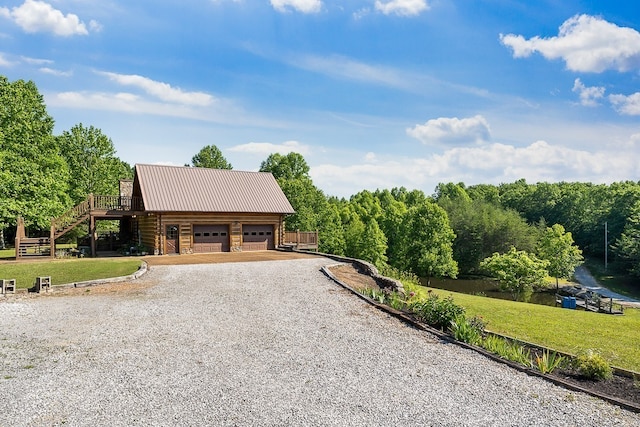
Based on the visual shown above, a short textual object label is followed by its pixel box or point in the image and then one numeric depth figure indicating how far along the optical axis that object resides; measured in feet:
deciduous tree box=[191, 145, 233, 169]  194.39
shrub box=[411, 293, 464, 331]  33.55
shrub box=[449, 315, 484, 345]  30.66
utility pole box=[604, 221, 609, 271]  169.43
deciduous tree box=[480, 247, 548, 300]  111.34
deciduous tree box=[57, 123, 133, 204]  138.21
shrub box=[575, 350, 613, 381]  24.27
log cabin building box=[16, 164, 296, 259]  83.76
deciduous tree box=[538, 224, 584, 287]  131.95
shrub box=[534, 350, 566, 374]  25.00
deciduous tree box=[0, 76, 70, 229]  95.20
